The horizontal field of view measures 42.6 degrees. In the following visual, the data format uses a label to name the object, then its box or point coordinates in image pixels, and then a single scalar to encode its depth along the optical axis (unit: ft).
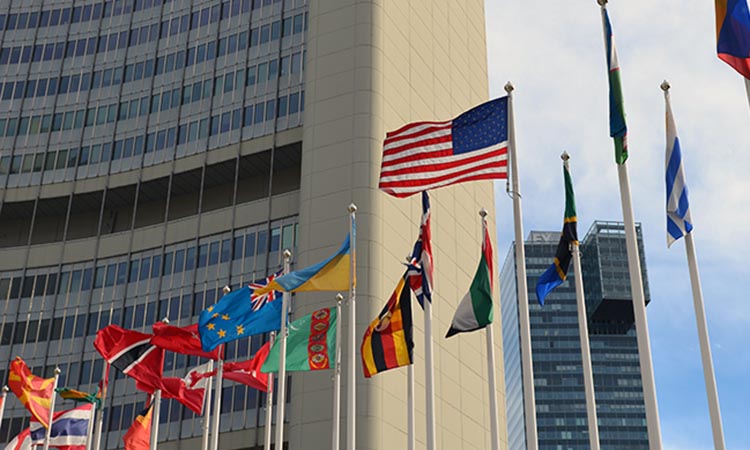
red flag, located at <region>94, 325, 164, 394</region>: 107.55
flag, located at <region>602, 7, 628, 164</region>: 72.18
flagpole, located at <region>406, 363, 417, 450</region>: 90.12
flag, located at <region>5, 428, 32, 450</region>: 127.11
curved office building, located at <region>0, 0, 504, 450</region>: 195.72
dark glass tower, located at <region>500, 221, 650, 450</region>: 633.61
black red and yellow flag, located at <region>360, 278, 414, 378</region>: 87.25
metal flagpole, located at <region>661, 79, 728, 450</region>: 65.31
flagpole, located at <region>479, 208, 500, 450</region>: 85.05
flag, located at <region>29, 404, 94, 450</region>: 119.03
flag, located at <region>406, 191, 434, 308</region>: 88.58
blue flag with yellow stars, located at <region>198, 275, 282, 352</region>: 95.35
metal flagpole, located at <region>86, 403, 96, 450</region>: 118.18
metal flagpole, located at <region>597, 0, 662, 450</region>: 65.87
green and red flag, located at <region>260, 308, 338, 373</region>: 97.04
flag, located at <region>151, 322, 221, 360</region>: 105.70
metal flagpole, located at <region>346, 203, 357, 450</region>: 92.43
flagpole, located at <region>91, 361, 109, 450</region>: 120.67
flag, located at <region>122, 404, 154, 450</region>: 115.96
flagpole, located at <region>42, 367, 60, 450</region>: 113.19
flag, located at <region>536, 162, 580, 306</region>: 80.89
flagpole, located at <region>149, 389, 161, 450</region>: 107.74
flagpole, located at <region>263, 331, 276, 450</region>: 104.87
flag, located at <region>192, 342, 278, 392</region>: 107.65
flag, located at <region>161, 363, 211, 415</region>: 111.86
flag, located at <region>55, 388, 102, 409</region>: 118.83
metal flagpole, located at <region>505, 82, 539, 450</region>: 73.61
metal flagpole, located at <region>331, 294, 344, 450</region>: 94.73
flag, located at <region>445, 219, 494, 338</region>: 82.89
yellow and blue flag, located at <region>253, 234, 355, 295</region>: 91.30
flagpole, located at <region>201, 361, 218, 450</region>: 112.41
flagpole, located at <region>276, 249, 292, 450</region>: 92.38
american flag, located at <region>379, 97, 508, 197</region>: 80.64
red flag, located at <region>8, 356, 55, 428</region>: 116.37
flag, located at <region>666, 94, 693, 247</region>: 70.38
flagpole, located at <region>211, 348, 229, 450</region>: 105.09
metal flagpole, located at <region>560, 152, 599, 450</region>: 74.59
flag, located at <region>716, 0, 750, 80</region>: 63.67
